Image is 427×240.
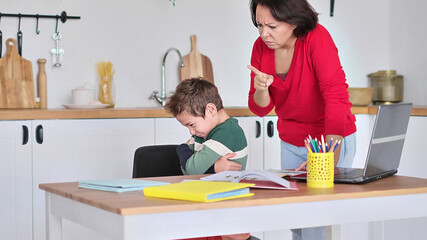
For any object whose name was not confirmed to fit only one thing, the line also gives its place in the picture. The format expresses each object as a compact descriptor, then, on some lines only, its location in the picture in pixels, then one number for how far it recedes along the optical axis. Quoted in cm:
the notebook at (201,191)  138
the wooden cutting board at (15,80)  351
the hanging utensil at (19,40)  357
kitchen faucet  381
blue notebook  155
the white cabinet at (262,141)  349
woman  209
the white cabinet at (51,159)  301
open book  158
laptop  168
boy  208
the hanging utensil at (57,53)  364
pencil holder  163
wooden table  131
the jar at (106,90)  371
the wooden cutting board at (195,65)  393
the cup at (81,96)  355
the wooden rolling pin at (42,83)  357
